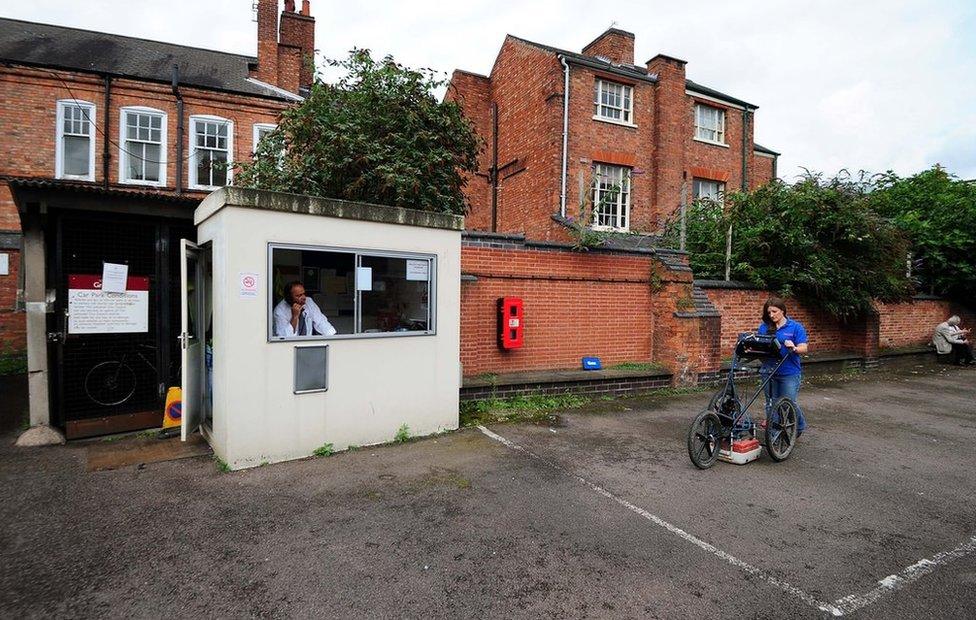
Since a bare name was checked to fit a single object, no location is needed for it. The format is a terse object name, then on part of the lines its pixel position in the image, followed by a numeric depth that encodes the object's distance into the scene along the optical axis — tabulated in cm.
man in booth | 554
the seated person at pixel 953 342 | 1457
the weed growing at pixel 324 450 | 561
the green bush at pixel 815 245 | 1133
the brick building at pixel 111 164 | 619
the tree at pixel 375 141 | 859
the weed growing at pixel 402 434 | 616
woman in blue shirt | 577
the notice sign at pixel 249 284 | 514
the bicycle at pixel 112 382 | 626
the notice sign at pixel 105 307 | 614
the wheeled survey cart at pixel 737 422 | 540
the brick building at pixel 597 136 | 1625
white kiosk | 517
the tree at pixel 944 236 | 1571
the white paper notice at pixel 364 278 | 592
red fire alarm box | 807
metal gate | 615
